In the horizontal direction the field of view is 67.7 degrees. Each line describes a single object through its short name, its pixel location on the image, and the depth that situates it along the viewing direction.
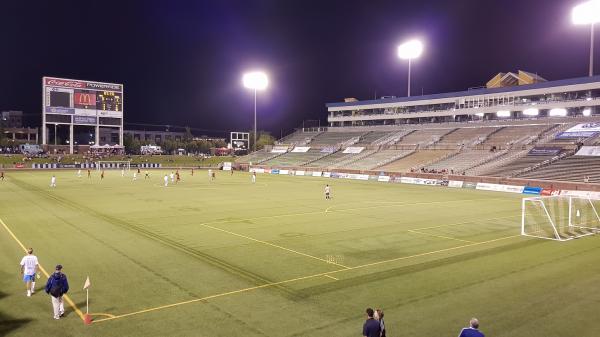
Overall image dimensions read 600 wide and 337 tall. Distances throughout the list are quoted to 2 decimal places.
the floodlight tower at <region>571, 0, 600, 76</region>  59.31
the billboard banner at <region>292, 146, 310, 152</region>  104.95
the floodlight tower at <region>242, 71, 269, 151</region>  92.19
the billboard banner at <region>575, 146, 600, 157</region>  57.54
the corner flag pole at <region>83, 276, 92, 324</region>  11.38
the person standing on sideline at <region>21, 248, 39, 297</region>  13.47
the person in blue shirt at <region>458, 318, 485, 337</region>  8.54
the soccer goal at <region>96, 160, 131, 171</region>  98.07
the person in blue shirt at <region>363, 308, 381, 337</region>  9.14
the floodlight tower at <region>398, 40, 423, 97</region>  85.31
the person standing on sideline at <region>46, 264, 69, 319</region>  11.52
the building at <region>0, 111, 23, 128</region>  165.23
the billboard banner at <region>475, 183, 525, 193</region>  50.50
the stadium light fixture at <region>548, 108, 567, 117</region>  74.62
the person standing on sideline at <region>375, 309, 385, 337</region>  9.39
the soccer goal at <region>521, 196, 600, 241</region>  24.91
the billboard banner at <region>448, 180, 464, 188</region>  57.32
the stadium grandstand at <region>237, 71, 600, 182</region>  61.88
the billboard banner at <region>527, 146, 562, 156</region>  62.00
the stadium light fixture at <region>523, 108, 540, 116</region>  78.27
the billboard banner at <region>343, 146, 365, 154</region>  92.79
